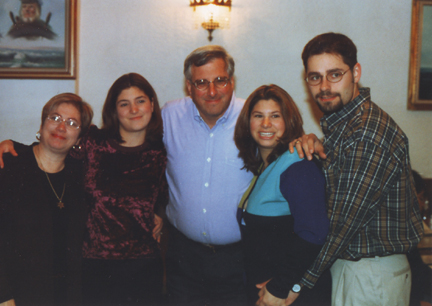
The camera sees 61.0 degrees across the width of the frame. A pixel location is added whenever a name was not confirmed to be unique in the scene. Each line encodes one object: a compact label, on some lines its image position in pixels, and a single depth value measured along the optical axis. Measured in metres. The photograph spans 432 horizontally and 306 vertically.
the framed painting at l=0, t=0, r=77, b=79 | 3.15
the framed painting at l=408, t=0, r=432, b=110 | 3.29
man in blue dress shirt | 2.31
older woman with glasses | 1.99
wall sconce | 3.21
